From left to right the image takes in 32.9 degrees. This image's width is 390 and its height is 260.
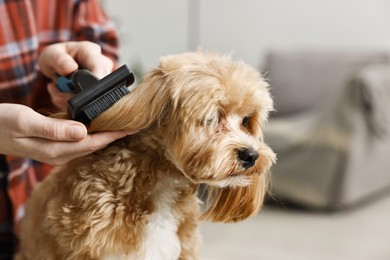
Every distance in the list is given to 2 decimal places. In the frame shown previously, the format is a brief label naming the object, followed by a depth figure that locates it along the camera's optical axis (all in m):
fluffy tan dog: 1.06
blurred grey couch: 3.82
